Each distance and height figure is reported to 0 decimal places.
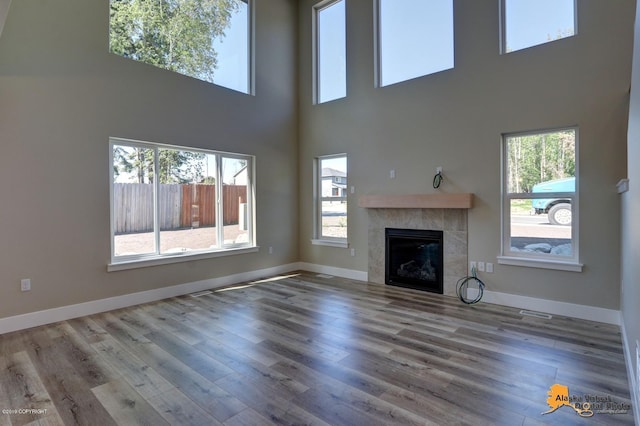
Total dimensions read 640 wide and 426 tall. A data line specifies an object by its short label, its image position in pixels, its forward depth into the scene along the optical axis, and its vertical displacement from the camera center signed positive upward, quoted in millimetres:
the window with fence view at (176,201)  4234 +127
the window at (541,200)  3799 +92
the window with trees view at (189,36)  4262 +2484
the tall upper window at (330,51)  5824 +2830
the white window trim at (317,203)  6219 +109
